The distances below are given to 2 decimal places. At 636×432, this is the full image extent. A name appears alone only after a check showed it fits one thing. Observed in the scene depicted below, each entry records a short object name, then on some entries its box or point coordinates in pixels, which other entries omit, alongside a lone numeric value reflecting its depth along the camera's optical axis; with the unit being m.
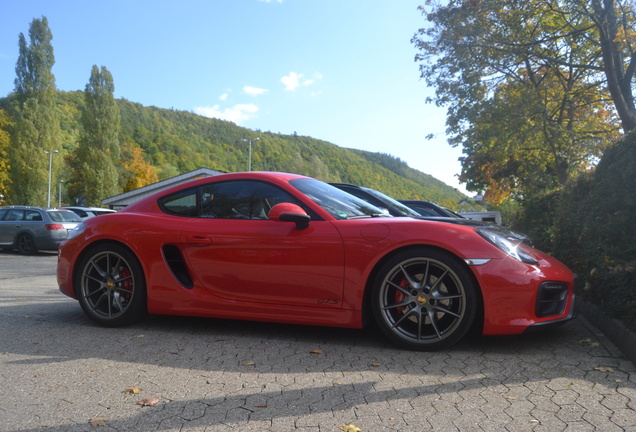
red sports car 3.69
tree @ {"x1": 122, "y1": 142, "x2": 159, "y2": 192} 74.81
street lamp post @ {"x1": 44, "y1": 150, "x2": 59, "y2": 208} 52.41
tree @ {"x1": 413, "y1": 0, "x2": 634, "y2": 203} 14.84
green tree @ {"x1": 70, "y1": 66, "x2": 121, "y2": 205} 61.47
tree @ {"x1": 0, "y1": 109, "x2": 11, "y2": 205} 52.50
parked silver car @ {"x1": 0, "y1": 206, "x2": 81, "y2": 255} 15.59
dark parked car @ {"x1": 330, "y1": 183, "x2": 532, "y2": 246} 4.13
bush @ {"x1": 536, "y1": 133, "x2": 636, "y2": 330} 4.45
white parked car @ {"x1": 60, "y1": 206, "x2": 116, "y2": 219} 21.00
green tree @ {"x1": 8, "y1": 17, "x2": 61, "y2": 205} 51.66
